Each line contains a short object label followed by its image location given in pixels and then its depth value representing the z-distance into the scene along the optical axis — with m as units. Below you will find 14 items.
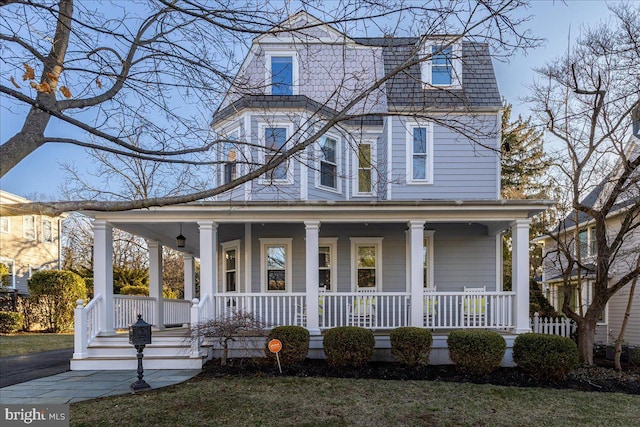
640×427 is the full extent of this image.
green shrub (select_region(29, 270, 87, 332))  16.25
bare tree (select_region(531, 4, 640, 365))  8.60
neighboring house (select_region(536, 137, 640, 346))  12.68
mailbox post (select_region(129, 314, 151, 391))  6.86
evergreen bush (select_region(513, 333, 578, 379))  7.29
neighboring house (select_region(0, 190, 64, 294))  20.66
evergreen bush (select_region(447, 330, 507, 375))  7.52
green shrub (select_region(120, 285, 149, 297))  19.62
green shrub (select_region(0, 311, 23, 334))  15.34
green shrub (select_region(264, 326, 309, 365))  7.77
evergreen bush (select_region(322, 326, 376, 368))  7.76
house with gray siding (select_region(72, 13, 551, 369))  8.77
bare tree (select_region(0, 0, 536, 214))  4.03
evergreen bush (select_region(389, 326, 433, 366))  7.85
